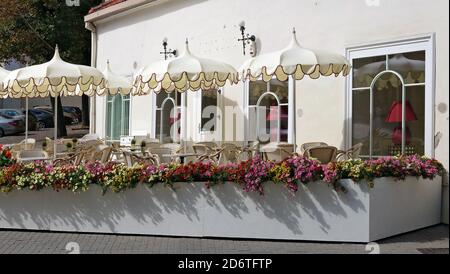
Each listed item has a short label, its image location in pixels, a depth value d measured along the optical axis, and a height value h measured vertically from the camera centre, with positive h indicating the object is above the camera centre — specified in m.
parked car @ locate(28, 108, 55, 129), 33.54 +1.14
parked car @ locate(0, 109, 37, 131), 30.51 +1.19
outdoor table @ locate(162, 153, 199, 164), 9.92 -0.34
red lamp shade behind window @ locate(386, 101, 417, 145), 9.68 +0.37
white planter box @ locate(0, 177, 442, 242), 7.55 -1.11
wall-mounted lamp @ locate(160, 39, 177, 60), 14.59 +2.31
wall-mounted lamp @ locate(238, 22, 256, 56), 12.34 +2.24
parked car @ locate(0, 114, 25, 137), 29.47 +0.60
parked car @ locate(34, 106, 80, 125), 36.53 +1.31
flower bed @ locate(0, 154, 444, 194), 7.61 -0.54
